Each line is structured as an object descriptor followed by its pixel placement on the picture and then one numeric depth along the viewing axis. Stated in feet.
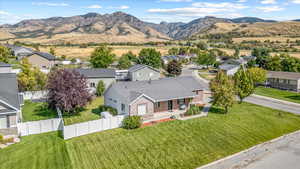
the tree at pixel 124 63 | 250.98
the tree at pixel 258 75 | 173.58
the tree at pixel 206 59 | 294.66
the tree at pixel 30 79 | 136.05
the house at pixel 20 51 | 283.63
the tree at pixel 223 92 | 106.63
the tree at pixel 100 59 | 231.91
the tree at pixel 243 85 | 119.85
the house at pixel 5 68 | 144.05
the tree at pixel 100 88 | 149.89
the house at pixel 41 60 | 235.61
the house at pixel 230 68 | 240.73
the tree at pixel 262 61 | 232.94
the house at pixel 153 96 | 101.24
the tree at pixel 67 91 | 98.17
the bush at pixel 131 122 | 90.68
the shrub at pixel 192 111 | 106.73
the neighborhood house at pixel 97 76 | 158.81
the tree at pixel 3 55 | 211.61
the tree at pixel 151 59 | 247.52
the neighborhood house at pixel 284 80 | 170.91
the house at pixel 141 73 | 187.62
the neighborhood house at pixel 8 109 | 81.71
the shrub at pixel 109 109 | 108.58
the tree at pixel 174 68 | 222.89
